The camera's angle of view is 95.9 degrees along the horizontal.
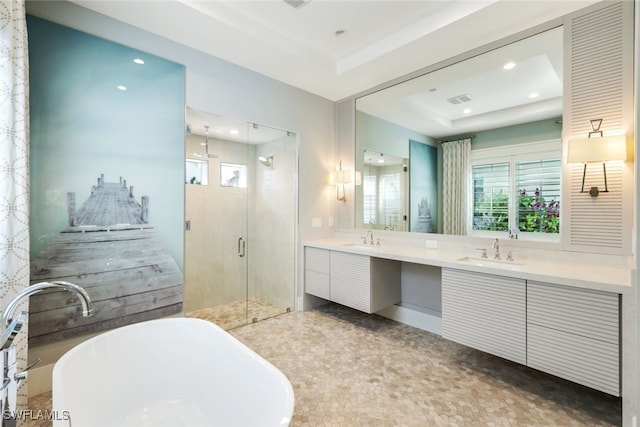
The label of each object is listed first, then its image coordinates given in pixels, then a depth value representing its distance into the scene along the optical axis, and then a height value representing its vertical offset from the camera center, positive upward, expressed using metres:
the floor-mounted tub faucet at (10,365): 1.12 -0.61
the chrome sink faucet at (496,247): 2.54 -0.30
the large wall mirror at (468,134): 2.39 +0.79
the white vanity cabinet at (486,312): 2.04 -0.75
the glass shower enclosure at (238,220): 2.95 -0.07
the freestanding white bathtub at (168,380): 1.43 -0.95
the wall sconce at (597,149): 1.96 +0.45
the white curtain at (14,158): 1.64 +0.33
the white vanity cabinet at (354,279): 3.01 -0.73
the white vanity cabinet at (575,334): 1.68 -0.76
